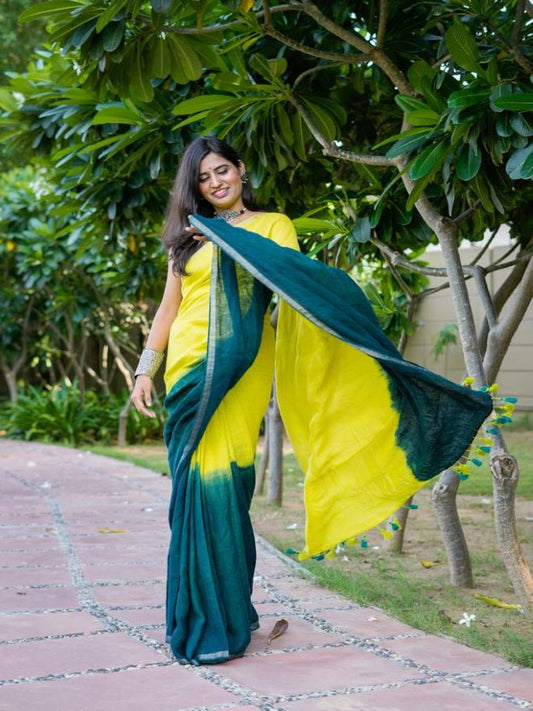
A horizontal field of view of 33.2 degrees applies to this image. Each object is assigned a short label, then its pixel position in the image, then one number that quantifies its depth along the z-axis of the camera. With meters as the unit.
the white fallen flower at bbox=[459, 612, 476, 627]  2.92
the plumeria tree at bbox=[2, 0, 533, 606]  2.76
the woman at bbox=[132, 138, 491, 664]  2.54
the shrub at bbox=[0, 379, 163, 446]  10.63
